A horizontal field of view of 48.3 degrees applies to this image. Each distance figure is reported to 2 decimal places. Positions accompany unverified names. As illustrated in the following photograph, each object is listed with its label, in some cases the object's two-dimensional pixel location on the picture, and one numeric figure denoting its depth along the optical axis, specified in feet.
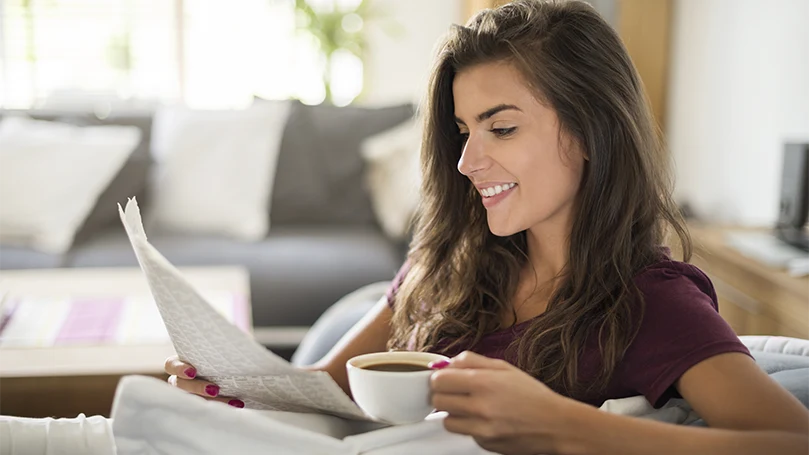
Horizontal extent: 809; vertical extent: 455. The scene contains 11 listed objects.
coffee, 3.24
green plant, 16.29
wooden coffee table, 5.64
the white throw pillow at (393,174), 11.22
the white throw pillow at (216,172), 11.11
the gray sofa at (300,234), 10.17
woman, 2.96
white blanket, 2.62
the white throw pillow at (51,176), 10.44
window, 17.80
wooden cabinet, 6.57
